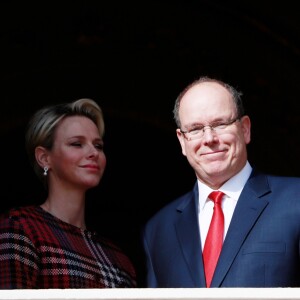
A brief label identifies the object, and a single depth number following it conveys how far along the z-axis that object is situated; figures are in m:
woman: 4.59
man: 4.27
